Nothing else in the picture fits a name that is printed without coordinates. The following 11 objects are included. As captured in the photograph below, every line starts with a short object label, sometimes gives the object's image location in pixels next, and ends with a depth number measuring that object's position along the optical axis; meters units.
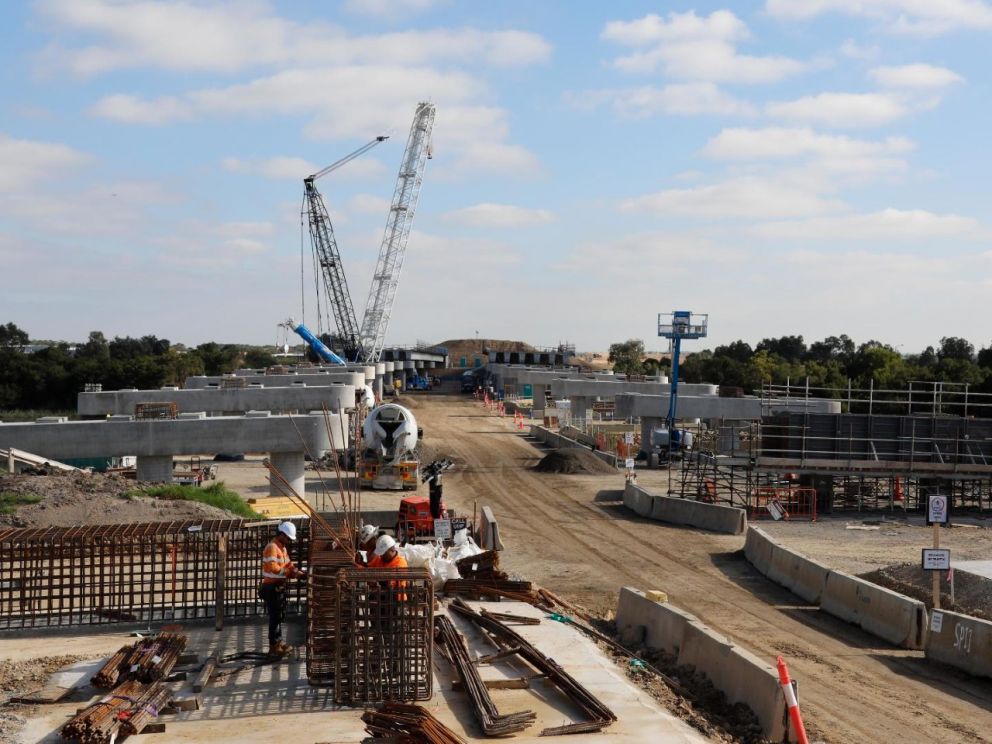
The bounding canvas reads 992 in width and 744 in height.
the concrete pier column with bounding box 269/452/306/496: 33.56
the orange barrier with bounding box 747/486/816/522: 30.91
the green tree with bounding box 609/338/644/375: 149.62
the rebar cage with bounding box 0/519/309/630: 14.33
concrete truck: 37.44
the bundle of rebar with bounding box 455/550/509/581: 17.98
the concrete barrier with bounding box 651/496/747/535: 28.11
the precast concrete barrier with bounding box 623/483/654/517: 31.62
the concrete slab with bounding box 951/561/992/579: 18.74
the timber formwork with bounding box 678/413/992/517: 31.34
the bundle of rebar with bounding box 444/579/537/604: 17.08
